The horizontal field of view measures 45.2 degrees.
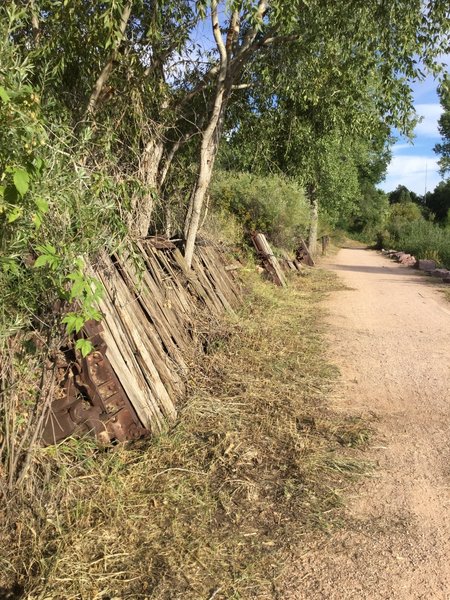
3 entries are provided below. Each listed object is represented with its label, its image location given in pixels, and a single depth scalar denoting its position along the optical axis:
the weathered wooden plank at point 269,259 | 12.97
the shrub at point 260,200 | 14.00
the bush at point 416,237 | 23.94
